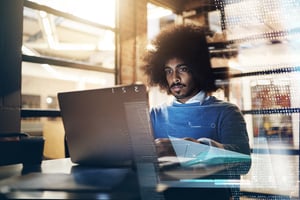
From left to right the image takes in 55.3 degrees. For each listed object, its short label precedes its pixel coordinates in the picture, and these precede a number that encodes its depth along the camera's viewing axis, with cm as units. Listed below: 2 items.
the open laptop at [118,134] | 81
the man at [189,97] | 153
